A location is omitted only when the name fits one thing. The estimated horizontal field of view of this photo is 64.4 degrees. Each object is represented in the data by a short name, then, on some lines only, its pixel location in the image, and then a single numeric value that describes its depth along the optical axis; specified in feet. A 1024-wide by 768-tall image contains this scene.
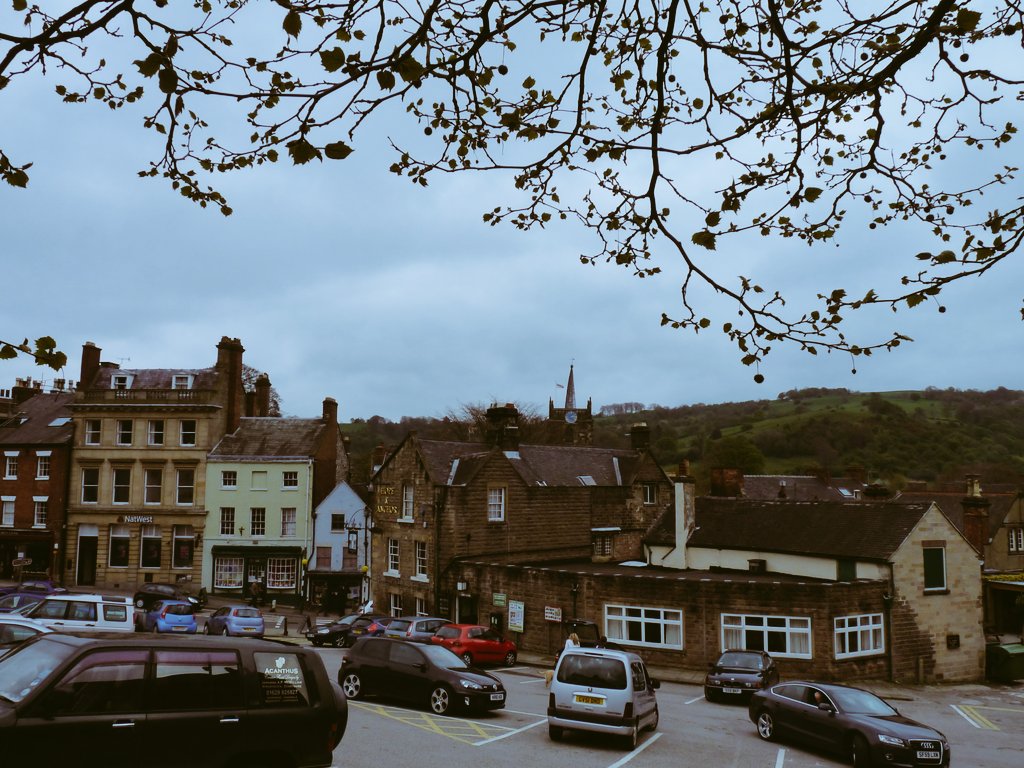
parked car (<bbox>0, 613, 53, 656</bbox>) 61.46
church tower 278.67
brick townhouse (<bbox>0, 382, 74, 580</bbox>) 152.25
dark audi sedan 47.65
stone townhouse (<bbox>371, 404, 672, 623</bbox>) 117.39
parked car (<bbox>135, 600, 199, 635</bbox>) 96.17
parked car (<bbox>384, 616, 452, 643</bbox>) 89.04
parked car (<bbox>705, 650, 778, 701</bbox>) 72.13
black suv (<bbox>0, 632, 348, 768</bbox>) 24.49
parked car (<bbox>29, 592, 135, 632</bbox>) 78.48
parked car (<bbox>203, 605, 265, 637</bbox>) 97.04
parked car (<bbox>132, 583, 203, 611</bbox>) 122.93
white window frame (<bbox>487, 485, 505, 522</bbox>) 122.01
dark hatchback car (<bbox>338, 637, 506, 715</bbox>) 56.11
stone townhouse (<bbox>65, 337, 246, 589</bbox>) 151.84
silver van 48.80
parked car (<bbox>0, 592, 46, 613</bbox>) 88.33
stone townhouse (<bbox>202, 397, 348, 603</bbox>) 150.30
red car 86.69
